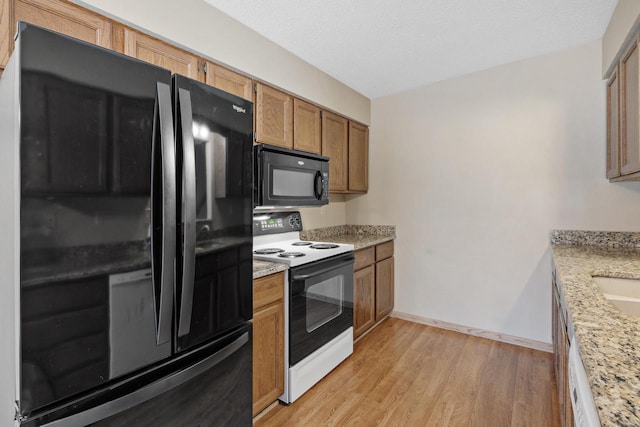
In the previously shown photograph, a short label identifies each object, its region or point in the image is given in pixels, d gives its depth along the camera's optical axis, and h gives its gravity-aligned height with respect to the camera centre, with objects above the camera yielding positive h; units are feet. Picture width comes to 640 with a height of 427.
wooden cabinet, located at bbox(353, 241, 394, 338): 9.04 -2.31
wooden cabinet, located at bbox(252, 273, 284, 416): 5.74 -2.40
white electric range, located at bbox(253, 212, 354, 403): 6.46 -1.98
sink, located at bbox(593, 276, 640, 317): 5.01 -1.21
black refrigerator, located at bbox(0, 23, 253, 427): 2.64 -0.27
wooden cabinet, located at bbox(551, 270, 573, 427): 4.08 -2.32
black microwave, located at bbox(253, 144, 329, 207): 6.79 +0.76
